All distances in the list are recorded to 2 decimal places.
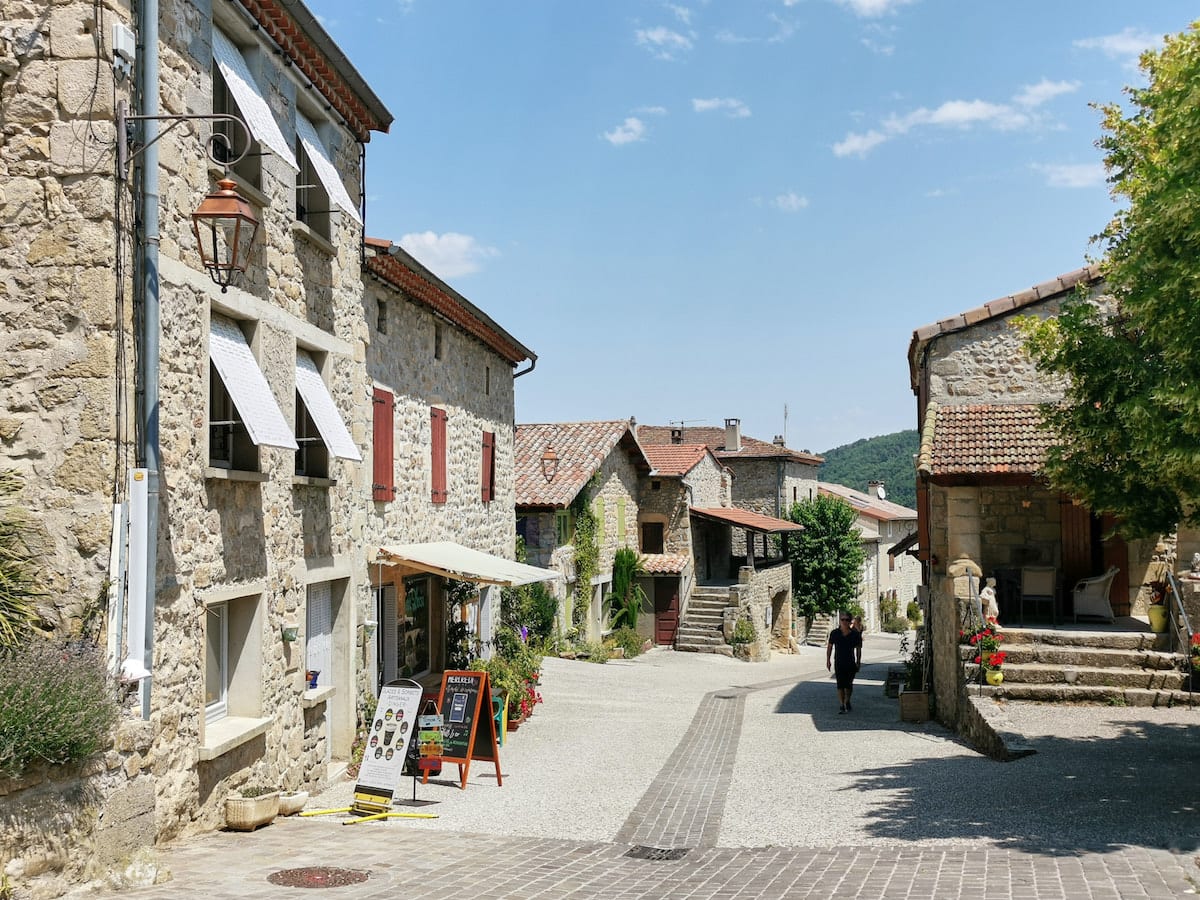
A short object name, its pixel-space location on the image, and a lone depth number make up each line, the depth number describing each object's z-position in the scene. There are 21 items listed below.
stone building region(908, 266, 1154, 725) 15.62
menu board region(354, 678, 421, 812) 9.21
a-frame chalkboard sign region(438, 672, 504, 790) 10.68
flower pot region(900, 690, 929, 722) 16.38
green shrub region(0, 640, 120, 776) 5.87
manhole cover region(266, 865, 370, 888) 6.70
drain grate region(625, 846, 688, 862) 8.02
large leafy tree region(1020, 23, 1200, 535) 7.57
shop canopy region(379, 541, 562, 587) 13.08
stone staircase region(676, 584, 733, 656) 31.80
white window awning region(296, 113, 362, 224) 10.09
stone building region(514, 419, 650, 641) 24.92
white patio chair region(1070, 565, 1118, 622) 15.96
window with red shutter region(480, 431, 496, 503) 18.19
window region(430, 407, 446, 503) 15.42
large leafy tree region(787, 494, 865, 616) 40.75
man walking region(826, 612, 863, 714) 17.08
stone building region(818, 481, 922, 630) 49.31
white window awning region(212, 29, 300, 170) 8.38
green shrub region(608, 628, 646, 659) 28.47
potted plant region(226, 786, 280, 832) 8.24
